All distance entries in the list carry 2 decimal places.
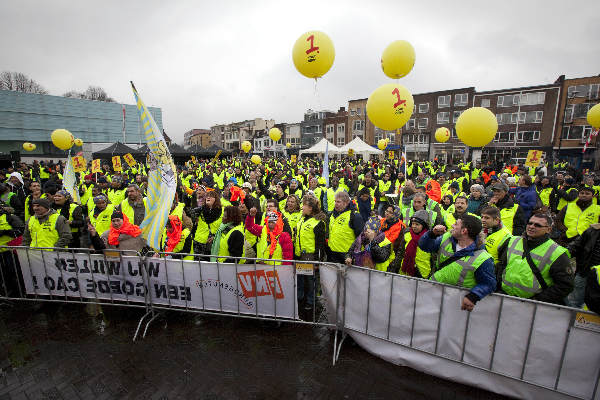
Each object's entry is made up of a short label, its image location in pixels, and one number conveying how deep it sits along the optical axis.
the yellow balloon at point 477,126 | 6.89
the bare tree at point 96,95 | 62.19
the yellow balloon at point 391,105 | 6.79
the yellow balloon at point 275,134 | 16.69
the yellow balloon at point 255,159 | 18.09
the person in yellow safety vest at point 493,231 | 3.28
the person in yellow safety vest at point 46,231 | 4.38
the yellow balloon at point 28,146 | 20.33
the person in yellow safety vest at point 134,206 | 5.53
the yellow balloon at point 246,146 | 19.71
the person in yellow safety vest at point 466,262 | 2.64
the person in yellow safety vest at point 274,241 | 4.06
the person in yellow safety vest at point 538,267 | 2.57
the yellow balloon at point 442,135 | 12.55
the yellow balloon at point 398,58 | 7.17
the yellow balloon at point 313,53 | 6.34
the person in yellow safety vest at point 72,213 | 5.14
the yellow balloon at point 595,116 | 8.88
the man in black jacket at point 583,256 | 3.60
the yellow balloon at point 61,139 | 12.61
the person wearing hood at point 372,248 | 3.64
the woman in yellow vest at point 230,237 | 4.08
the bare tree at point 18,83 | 47.13
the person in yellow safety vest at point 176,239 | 4.63
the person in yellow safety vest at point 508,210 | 4.78
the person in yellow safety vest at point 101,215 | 5.48
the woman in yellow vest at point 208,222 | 4.69
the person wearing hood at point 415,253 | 3.61
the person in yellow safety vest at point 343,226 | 4.34
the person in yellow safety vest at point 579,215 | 5.08
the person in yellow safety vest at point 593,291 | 2.28
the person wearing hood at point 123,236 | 4.33
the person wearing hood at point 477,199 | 5.45
